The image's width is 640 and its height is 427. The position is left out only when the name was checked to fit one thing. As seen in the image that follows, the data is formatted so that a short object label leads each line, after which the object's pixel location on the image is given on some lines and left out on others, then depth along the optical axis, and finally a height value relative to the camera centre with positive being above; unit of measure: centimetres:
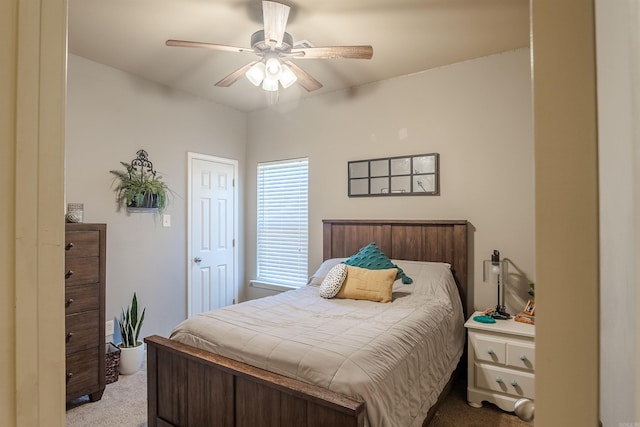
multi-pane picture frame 334 +41
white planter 306 -125
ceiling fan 222 +110
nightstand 239 -103
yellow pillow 270 -54
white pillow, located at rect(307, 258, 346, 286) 338 -54
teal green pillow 300 -39
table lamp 278 -51
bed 151 -80
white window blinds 423 -6
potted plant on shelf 333 +28
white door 398 -19
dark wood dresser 250 -68
